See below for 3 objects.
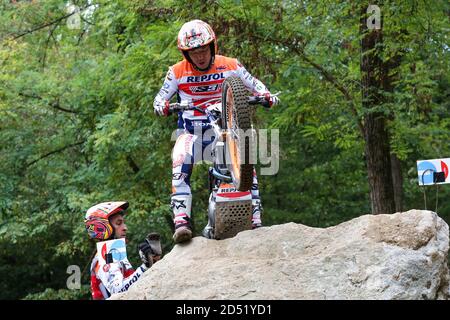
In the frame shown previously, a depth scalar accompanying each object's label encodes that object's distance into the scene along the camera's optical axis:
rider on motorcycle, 15.55
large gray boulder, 11.76
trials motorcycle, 14.53
